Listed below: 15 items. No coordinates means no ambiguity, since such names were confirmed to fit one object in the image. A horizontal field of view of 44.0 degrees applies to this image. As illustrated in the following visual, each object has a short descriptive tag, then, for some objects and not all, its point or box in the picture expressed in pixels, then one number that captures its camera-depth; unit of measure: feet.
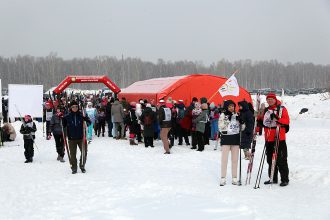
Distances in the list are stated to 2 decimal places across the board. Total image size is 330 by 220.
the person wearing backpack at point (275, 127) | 26.68
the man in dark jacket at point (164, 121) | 44.11
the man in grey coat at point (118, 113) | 56.54
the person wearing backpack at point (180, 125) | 49.85
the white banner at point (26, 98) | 69.92
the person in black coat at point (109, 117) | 60.97
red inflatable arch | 78.74
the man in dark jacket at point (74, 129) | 34.09
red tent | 66.18
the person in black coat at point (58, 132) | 39.96
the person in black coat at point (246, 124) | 29.07
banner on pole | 41.70
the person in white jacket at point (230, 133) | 28.45
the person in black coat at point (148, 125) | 48.62
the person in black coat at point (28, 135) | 39.70
